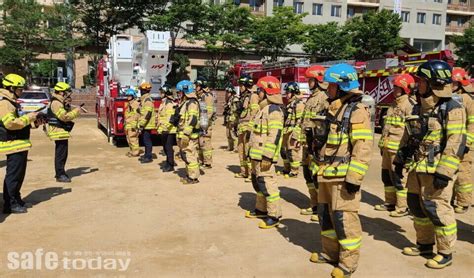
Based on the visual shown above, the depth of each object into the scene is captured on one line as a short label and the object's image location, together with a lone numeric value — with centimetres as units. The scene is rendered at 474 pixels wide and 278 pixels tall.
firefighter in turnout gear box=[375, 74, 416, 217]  638
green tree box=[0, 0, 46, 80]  2817
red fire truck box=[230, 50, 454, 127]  1542
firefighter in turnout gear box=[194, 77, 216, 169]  966
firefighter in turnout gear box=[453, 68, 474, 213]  646
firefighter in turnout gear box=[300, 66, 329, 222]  632
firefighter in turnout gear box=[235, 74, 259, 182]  856
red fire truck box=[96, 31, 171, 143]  1253
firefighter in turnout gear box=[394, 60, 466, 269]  434
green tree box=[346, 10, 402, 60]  3550
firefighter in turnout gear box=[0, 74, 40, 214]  593
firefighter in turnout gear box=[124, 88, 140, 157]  1109
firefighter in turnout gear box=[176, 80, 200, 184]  788
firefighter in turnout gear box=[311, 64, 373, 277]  400
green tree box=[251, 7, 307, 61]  3158
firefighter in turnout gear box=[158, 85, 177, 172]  939
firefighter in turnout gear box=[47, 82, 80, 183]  811
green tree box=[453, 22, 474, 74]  3712
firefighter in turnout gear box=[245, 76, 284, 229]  562
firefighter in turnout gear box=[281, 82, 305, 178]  853
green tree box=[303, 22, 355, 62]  3366
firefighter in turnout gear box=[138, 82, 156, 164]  1054
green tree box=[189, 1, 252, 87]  3045
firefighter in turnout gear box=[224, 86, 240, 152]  1091
